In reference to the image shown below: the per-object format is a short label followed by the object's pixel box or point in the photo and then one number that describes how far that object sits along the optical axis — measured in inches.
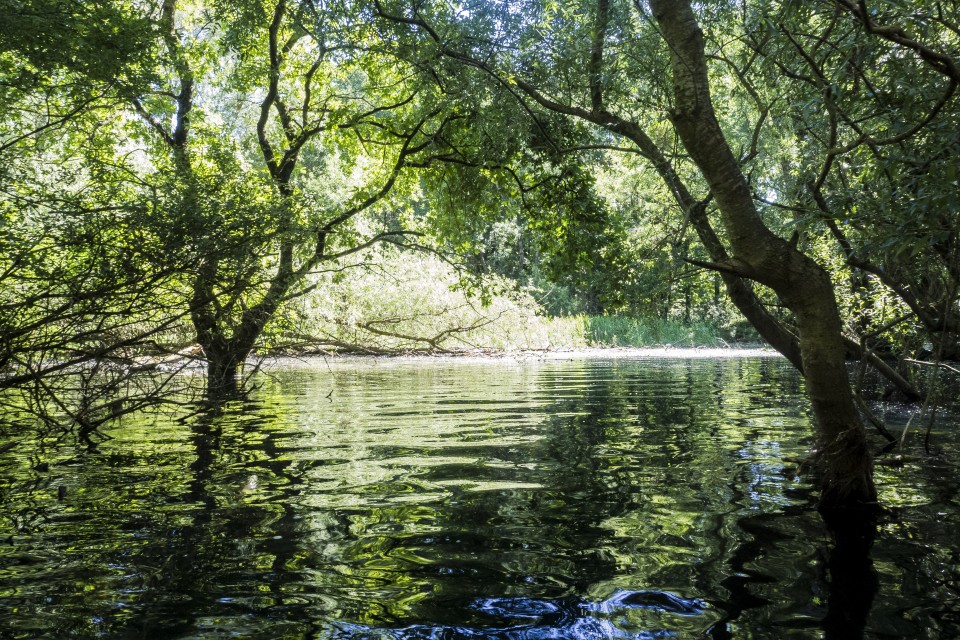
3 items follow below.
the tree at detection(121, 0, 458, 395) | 351.6
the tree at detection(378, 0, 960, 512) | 225.0
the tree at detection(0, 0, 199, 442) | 276.7
